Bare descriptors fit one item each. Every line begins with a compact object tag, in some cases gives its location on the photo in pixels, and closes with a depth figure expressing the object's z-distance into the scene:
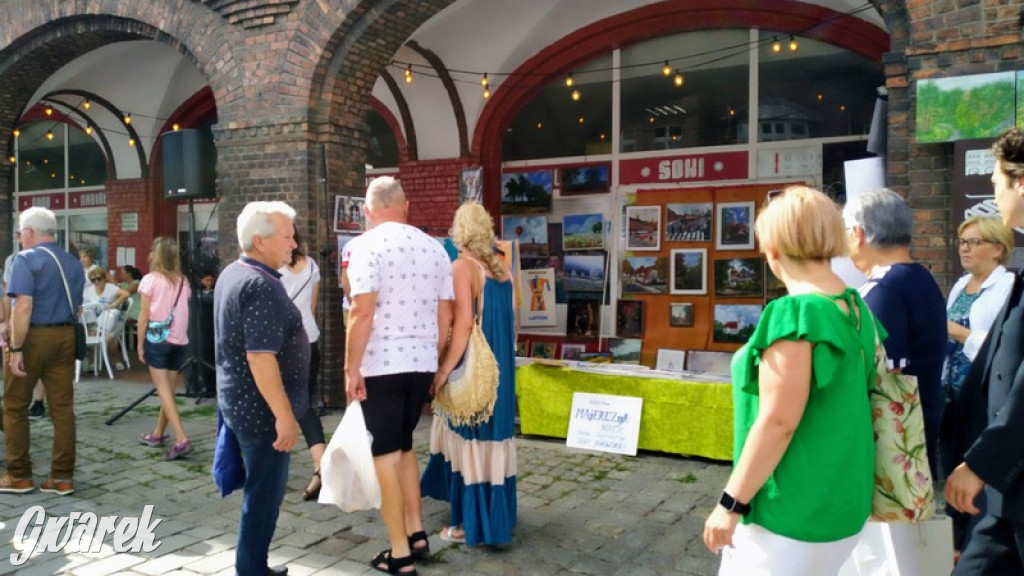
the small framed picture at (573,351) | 9.91
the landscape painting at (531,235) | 10.42
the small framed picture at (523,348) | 10.16
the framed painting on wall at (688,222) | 9.27
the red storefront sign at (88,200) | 14.84
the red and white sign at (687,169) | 9.20
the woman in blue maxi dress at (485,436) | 4.19
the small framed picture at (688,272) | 9.32
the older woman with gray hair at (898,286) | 3.07
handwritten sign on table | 6.35
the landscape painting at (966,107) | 4.96
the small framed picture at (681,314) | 9.40
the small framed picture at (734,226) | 9.07
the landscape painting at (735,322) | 9.05
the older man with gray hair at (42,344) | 5.11
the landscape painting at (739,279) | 9.05
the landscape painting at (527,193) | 10.38
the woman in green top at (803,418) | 2.07
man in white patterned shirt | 3.73
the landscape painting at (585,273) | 10.06
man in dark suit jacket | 2.25
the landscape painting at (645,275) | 9.56
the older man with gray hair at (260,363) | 3.28
